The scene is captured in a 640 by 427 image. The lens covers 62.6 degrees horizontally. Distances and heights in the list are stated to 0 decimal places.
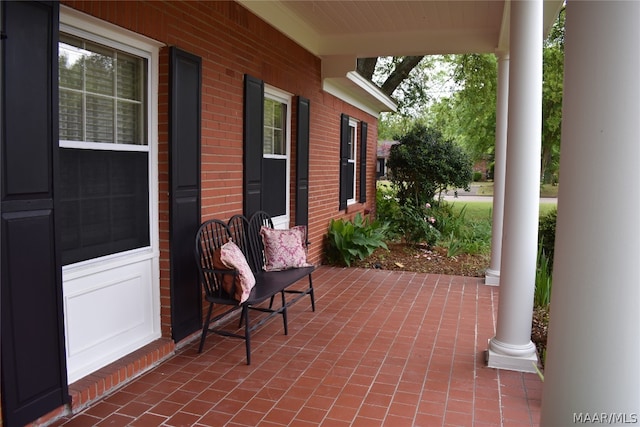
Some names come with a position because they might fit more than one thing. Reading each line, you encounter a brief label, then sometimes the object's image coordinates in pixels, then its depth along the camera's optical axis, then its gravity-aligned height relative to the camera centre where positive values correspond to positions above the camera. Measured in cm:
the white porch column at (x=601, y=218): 130 -10
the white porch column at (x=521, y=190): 368 -8
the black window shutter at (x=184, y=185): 386 -9
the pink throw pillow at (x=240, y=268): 382 -69
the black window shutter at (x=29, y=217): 248 -23
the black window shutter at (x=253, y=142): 508 +32
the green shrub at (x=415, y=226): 910 -87
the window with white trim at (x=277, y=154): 602 +26
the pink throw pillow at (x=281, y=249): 488 -69
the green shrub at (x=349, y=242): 770 -97
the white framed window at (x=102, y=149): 313 +15
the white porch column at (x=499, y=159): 648 +25
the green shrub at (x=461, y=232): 868 -101
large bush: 1053 +25
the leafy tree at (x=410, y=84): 1783 +318
